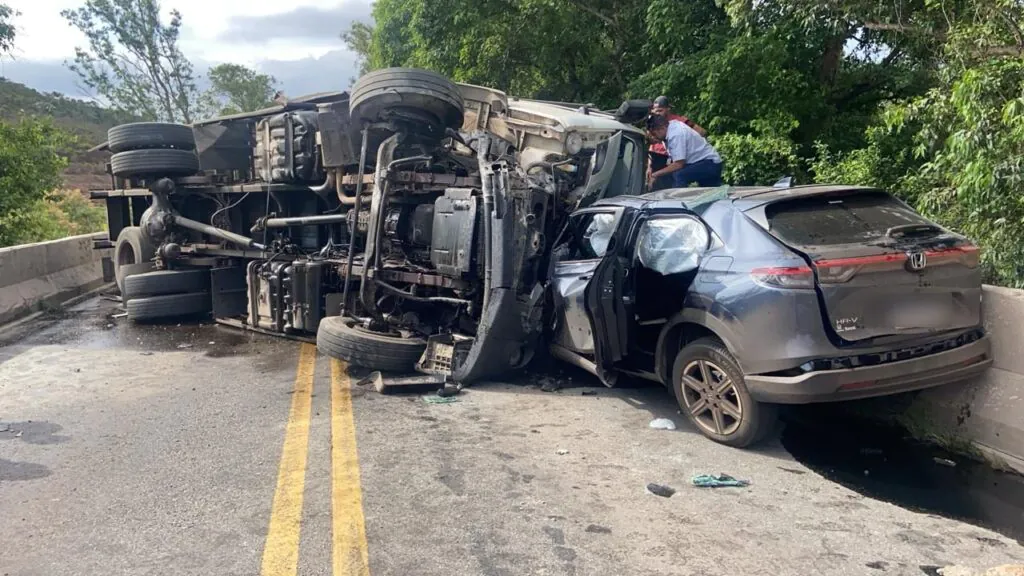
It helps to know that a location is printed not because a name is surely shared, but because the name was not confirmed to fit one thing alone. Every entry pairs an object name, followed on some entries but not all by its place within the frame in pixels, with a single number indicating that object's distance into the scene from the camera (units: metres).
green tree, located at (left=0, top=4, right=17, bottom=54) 17.16
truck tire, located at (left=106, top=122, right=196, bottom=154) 10.02
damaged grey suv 4.29
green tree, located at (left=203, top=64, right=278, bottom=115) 51.81
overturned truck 6.42
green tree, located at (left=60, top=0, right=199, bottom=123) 39.12
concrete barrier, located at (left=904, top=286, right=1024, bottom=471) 4.57
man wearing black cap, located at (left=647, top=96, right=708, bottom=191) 8.72
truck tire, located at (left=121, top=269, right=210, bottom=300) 9.66
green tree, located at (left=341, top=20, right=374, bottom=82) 44.53
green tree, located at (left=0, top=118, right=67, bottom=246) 14.00
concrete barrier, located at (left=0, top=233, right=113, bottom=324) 10.02
